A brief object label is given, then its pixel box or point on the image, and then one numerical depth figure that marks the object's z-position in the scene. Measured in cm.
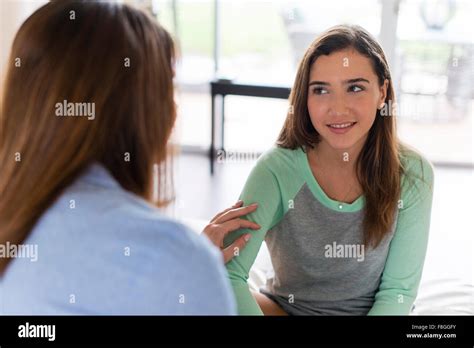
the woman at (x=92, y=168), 84
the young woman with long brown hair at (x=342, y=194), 125
